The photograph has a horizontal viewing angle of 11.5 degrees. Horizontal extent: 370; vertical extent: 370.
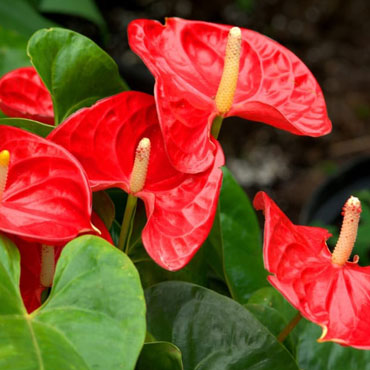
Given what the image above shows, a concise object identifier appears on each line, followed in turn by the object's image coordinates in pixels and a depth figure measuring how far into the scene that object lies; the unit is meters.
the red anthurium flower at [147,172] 1.04
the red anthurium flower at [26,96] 1.15
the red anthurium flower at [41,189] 1.02
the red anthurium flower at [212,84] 1.07
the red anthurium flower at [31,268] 1.07
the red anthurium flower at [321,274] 1.02
